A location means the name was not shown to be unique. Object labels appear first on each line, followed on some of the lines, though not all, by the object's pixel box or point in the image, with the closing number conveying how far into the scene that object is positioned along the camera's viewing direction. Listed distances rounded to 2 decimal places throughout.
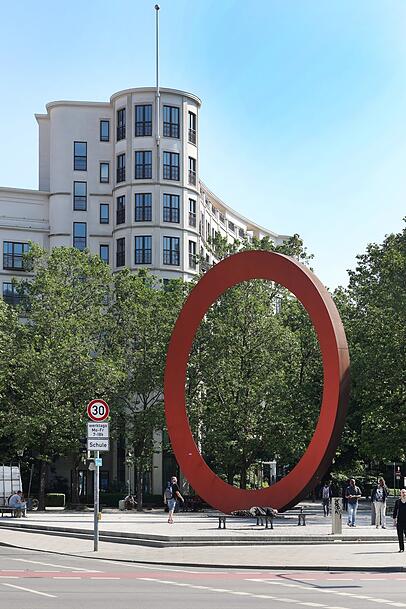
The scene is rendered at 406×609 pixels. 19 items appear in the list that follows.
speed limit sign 27.78
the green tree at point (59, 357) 56.06
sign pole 27.72
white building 78.88
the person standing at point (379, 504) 38.88
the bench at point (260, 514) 35.88
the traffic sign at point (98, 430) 27.83
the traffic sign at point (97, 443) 27.75
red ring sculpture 35.94
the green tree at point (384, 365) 48.78
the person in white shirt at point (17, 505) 46.28
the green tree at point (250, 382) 55.50
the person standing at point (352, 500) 38.38
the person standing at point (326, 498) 47.16
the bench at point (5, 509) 49.17
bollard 32.91
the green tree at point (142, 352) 60.59
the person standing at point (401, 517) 26.88
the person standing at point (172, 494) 41.00
